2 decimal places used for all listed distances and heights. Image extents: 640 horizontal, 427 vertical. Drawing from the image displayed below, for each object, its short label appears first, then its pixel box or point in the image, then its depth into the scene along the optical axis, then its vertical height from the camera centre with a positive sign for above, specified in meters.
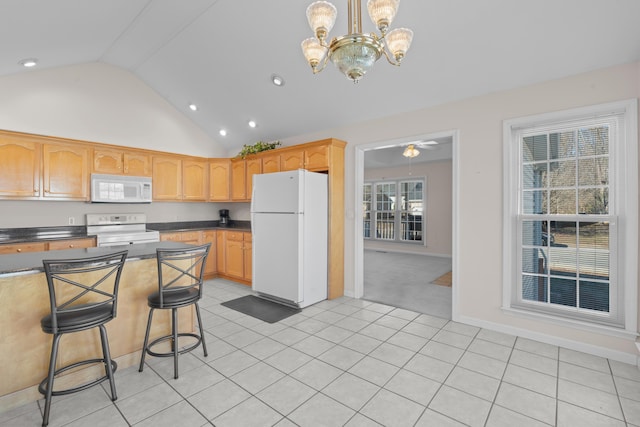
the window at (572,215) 2.62 -0.02
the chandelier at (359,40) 1.62 +0.99
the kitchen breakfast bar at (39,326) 1.94 -0.82
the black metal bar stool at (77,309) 1.79 -0.64
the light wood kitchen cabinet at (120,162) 4.43 +0.78
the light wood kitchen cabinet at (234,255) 4.97 -0.72
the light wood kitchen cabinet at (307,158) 4.22 +0.81
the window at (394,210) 8.48 +0.09
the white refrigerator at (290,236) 3.87 -0.32
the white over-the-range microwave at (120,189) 4.36 +0.37
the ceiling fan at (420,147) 5.99 +1.55
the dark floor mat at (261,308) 3.63 -1.23
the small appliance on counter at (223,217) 6.14 -0.09
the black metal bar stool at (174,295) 2.30 -0.66
